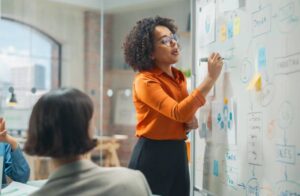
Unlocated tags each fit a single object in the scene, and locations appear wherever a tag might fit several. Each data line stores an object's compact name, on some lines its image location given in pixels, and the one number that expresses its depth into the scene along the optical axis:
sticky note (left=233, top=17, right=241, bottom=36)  1.80
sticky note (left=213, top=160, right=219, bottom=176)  2.04
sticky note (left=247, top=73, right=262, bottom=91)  1.63
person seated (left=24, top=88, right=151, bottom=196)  1.05
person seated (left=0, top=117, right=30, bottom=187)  2.09
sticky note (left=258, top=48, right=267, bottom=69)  1.58
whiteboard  1.42
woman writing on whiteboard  1.77
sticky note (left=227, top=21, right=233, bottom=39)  1.88
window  5.92
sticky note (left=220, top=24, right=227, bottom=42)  1.95
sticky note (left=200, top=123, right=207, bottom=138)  2.18
